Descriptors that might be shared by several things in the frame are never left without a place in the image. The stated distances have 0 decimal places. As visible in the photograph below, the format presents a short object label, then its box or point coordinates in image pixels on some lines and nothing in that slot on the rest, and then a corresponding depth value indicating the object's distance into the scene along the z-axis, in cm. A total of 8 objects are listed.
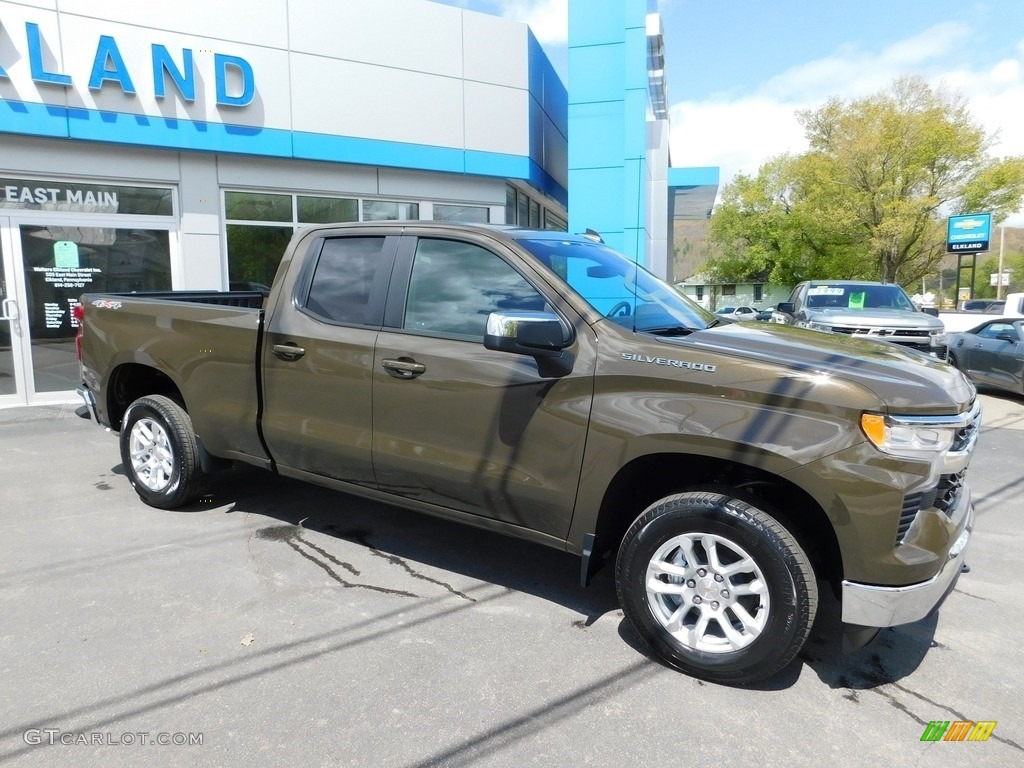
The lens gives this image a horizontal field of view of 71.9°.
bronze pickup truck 268
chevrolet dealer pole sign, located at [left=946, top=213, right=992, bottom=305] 2839
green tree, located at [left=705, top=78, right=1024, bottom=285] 3484
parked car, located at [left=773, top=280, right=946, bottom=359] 1009
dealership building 886
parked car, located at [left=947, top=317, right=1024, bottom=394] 1053
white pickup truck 1848
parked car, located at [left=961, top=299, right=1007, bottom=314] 2892
